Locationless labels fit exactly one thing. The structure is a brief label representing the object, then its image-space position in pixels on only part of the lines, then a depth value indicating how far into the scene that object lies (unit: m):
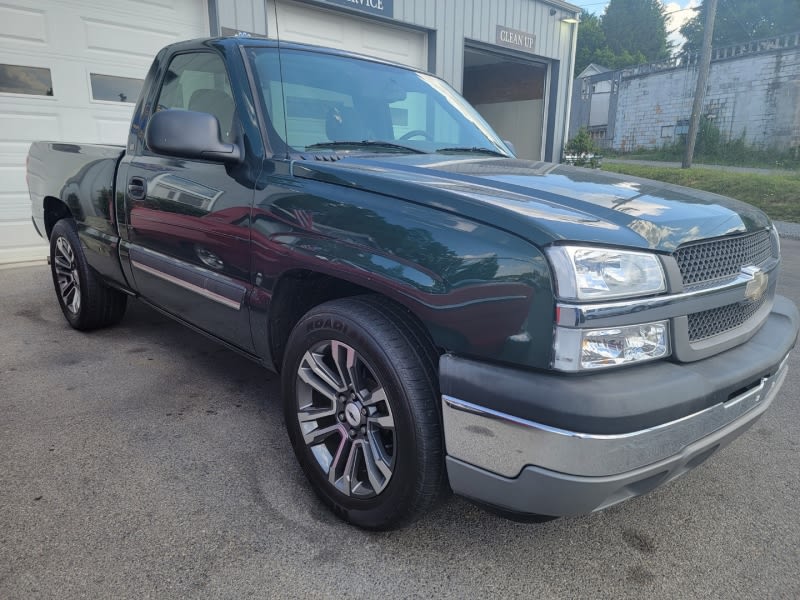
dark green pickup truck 1.57
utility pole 18.79
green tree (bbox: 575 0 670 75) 64.25
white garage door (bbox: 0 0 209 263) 6.41
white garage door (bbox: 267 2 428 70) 8.16
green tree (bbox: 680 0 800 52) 48.29
